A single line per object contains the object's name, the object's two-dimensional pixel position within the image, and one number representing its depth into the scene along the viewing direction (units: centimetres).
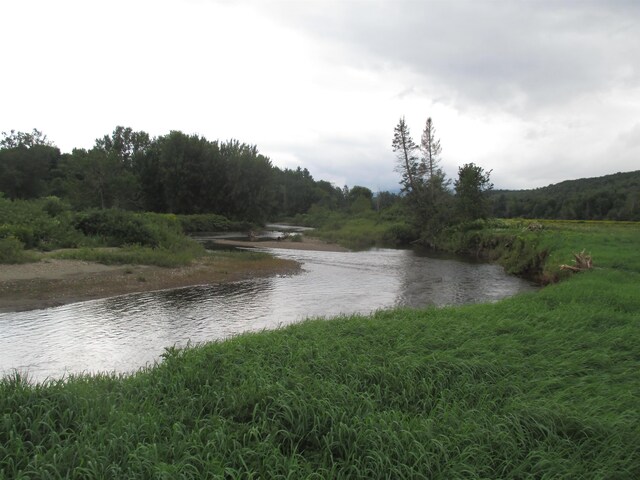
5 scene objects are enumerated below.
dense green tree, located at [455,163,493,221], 4572
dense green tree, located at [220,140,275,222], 8056
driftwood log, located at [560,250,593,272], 1733
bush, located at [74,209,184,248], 2833
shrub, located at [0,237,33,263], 1972
